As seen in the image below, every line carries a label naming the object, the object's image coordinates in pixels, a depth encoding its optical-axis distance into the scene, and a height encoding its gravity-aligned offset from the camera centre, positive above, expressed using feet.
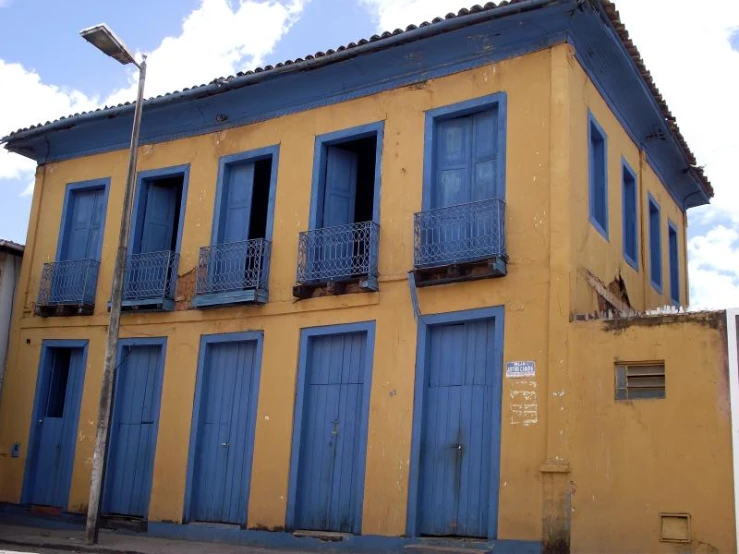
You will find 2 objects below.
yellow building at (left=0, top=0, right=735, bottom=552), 33.19 +7.59
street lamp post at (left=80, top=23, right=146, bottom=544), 39.45 +7.15
